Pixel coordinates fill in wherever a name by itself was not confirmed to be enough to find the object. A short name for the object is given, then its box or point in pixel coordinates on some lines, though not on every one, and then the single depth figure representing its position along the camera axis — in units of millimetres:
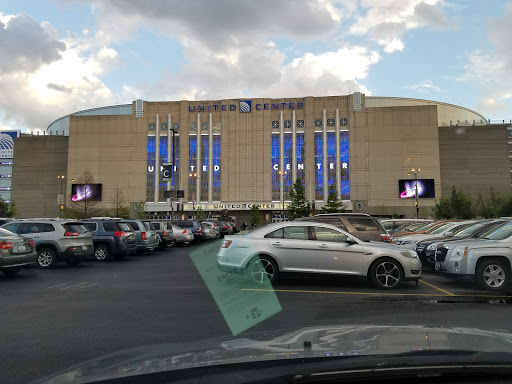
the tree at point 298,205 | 60469
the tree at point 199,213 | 73225
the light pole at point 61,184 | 84650
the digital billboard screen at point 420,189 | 75188
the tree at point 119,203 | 66588
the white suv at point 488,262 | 9648
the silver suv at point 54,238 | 14352
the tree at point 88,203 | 53178
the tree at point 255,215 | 74919
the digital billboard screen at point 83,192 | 78438
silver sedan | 9852
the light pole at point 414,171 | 73094
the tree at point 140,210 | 69500
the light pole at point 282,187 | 77812
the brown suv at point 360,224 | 13992
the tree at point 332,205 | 59000
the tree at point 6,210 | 56519
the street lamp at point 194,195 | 79312
